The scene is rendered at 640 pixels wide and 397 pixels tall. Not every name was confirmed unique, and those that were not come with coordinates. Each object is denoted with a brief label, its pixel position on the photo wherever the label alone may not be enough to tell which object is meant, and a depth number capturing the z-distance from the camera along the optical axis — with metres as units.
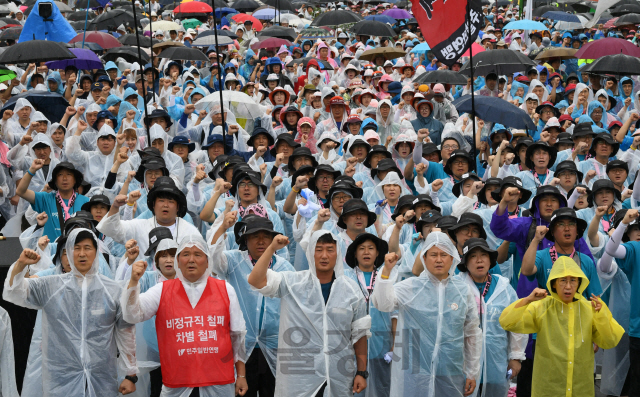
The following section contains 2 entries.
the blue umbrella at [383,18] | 42.45
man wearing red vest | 10.41
